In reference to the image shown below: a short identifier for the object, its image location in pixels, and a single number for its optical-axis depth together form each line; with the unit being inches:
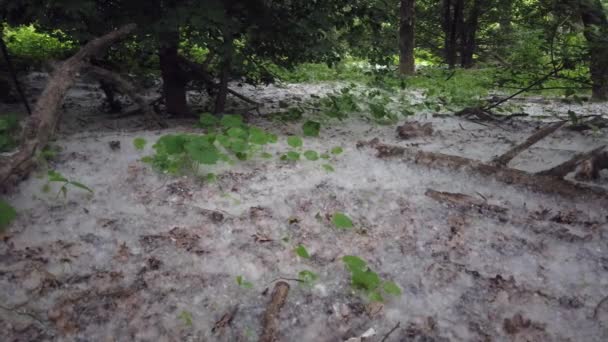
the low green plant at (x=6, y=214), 80.4
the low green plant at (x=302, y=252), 83.1
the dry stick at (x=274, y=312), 63.7
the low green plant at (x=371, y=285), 73.7
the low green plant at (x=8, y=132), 113.1
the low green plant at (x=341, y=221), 92.4
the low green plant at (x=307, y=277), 76.1
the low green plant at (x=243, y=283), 74.2
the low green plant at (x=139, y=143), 125.6
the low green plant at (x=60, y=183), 94.1
